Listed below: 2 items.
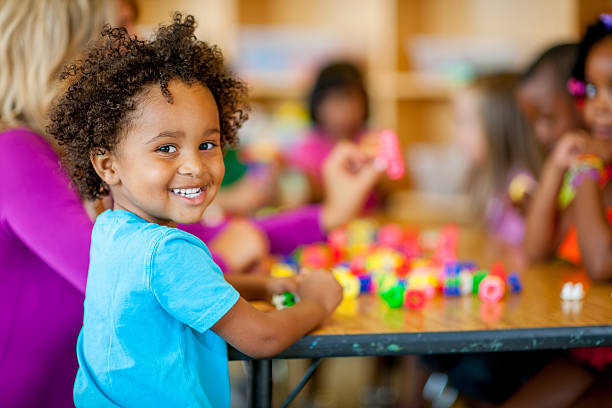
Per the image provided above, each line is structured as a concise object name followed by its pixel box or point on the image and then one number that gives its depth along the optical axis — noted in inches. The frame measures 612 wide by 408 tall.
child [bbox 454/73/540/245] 80.7
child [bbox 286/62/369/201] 114.0
